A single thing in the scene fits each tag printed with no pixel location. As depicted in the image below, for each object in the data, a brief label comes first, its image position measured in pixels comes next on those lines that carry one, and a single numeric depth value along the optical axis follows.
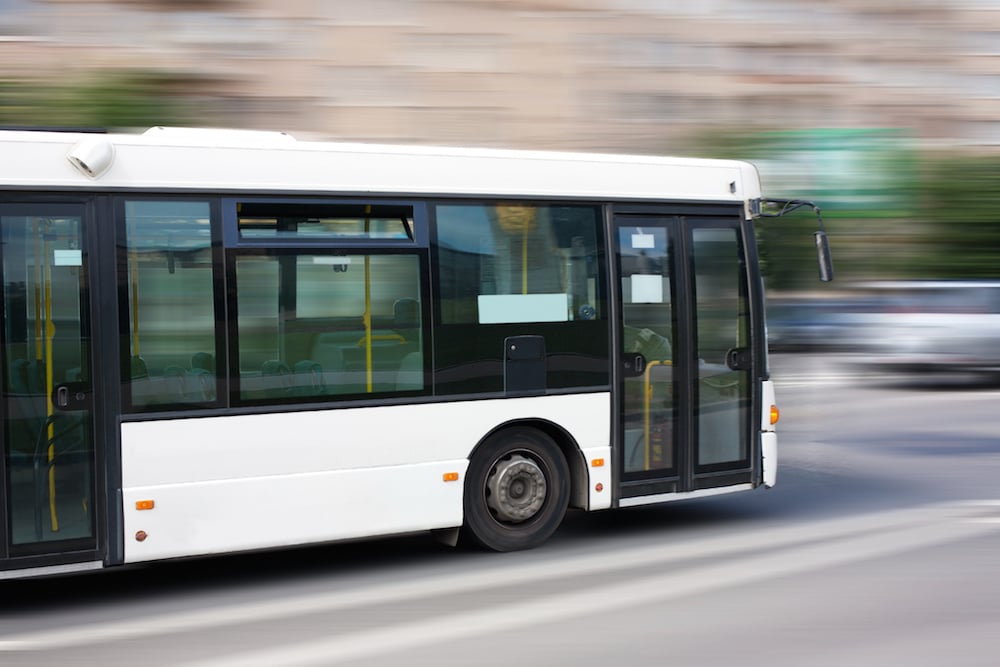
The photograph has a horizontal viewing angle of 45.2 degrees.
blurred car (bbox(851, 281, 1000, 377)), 18.17
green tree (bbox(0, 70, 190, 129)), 24.67
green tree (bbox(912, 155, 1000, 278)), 36.19
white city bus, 6.40
